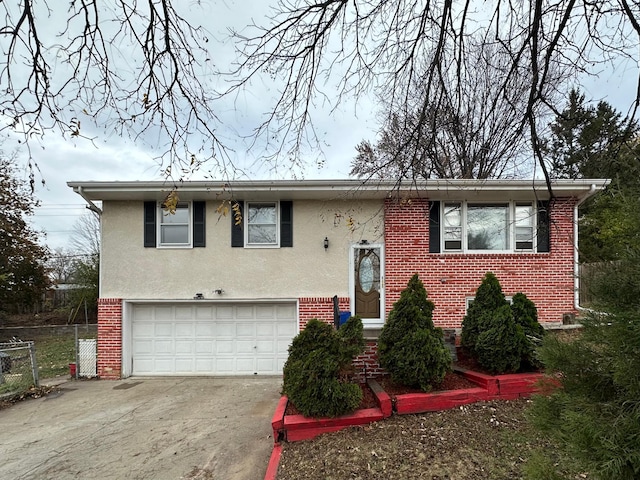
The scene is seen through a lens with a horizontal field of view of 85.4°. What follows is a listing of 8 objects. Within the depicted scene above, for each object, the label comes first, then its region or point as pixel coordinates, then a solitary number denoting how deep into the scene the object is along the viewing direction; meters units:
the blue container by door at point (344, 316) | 7.62
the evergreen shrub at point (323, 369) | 3.89
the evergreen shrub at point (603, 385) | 1.84
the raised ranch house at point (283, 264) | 7.87
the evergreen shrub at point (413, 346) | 4.22
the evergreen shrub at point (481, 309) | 5.04
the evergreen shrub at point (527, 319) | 4.68
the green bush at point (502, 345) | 4.54
